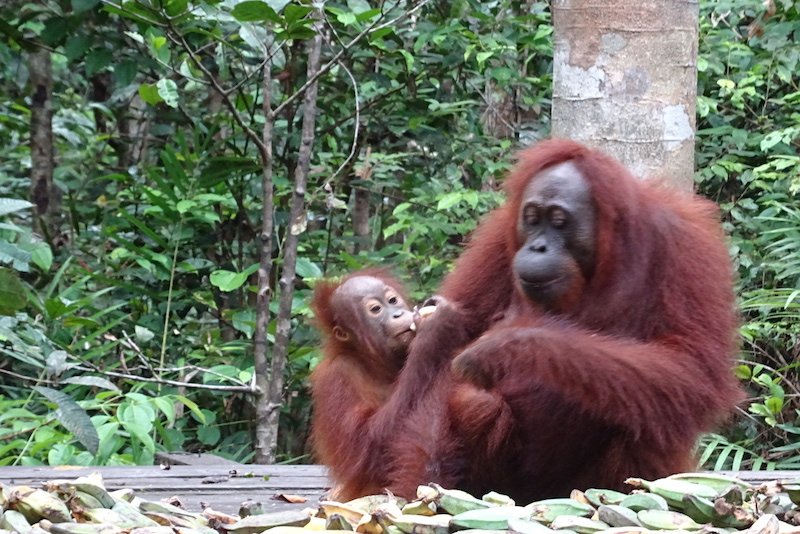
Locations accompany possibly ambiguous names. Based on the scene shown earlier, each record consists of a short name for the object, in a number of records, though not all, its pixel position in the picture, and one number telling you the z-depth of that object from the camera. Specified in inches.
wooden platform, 224.5
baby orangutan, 197.9
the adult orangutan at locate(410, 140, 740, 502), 165.9
